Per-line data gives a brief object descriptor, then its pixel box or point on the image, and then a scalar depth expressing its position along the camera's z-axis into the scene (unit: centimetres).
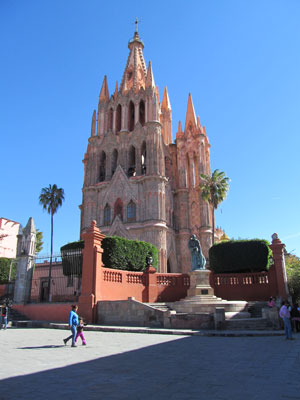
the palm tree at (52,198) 3525
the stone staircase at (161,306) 1653
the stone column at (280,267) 1808
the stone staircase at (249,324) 1213
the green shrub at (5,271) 2800
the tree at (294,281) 2340
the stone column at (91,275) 1493
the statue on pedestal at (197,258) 1752
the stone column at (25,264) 1820
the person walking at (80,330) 836
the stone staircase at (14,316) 1689
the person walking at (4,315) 1407
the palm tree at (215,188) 3231
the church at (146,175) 3494
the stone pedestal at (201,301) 1496
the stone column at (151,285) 1889
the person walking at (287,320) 956
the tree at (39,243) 4852
